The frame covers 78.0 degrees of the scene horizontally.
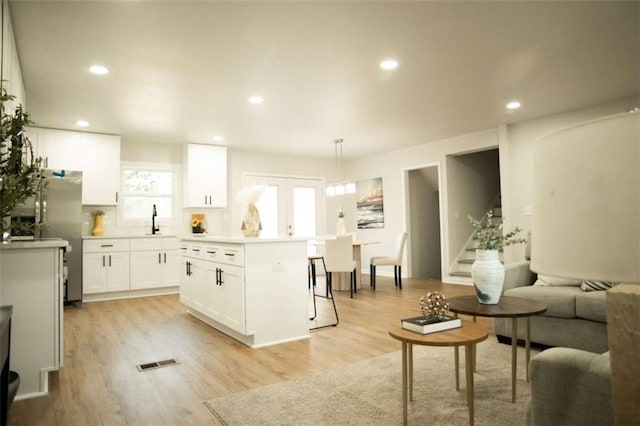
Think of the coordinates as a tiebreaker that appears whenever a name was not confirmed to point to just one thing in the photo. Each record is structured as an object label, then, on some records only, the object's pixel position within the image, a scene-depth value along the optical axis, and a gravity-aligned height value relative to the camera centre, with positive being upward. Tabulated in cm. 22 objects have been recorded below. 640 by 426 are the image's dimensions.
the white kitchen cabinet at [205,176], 690 +88
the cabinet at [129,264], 589 -60
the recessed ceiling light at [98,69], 368 +149
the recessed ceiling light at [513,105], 499 +148
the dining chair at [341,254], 566 -45
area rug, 208 -104
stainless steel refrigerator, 546 +16
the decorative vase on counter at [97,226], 627 +1
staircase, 689 -75
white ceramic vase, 246 -35
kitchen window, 673 +60
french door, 805 +38
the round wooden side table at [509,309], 224 -53
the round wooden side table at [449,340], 183 -56
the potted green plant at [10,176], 176 +25
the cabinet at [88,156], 575 +107
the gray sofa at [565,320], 279 -75
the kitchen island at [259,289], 342 -59
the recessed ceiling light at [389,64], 365 +149
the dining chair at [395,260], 646 -63
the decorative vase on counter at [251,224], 384 +0
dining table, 640 -90
